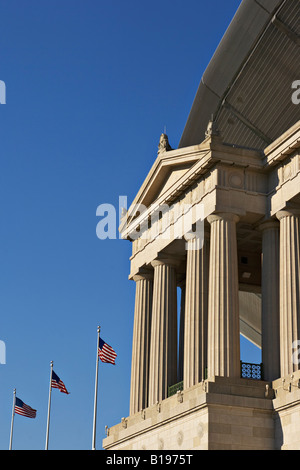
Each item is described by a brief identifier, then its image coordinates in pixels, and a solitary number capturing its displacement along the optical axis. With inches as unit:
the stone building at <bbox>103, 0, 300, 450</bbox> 1756.9
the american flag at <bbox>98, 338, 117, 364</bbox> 2546.8
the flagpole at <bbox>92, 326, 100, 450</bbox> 2536.9
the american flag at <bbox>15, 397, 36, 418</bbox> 2960.1
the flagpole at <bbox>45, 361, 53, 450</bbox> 2795.3
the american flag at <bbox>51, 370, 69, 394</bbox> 2780.5
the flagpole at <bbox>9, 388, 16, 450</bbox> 3125.0
